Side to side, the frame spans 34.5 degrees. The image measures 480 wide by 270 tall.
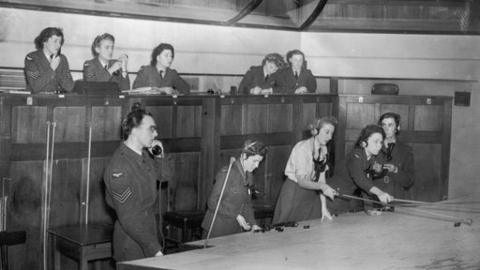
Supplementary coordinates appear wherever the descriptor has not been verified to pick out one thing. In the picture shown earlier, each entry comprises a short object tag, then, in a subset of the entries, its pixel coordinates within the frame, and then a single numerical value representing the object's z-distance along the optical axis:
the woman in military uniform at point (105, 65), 7.28
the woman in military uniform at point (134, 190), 4.67
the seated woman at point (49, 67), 6.77
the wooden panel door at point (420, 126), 9.53
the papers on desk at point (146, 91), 7.13
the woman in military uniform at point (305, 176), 6.49
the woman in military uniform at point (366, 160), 6.32
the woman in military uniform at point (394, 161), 6.72
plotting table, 4.01
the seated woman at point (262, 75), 8.73
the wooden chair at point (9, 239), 5.66
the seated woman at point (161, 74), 7.83
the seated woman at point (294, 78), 9.01
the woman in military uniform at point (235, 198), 5.43
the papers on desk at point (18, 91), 6.20
